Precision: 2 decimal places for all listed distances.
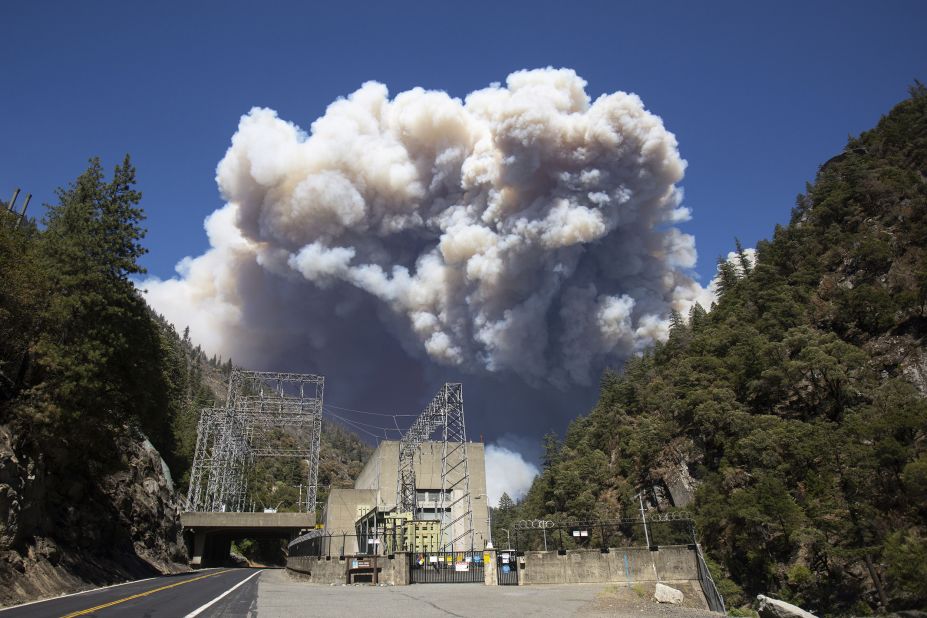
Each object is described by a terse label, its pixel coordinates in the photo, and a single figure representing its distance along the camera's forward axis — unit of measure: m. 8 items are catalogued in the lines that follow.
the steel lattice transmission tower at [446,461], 41.16
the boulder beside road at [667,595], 15.34
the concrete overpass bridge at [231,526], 50.28
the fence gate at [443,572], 23.48
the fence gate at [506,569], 21.42
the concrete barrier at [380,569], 21.16
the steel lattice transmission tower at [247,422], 49.66
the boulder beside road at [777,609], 10.82
